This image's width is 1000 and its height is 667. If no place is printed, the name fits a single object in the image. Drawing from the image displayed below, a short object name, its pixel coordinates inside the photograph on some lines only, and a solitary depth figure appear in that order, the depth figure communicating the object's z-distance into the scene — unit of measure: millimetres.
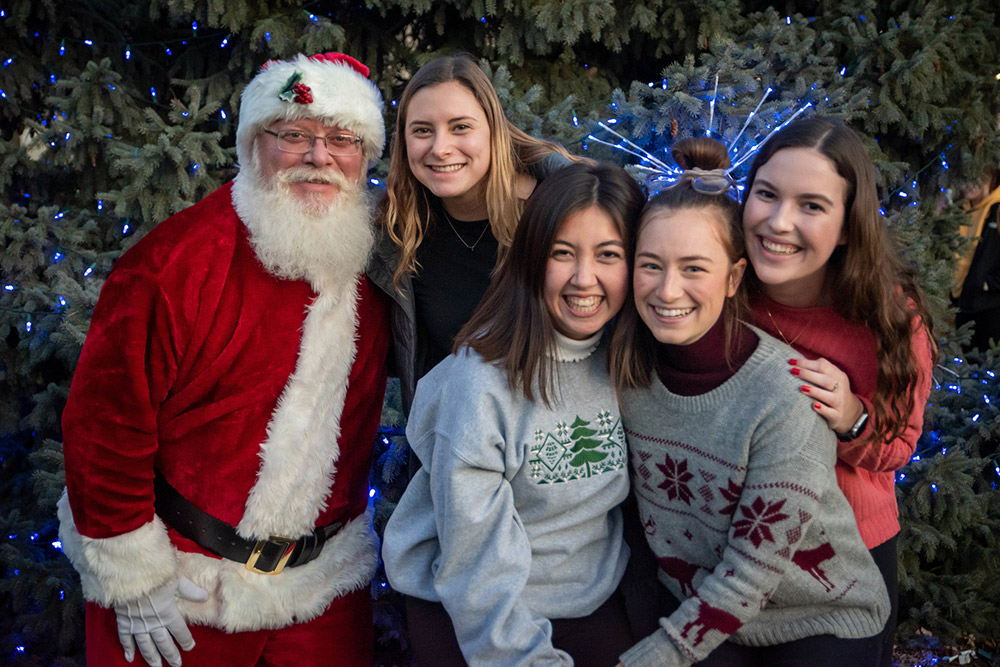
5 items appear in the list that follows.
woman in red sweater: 2100
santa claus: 2248
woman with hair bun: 1917
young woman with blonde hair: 2588
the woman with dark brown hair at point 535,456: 1973
